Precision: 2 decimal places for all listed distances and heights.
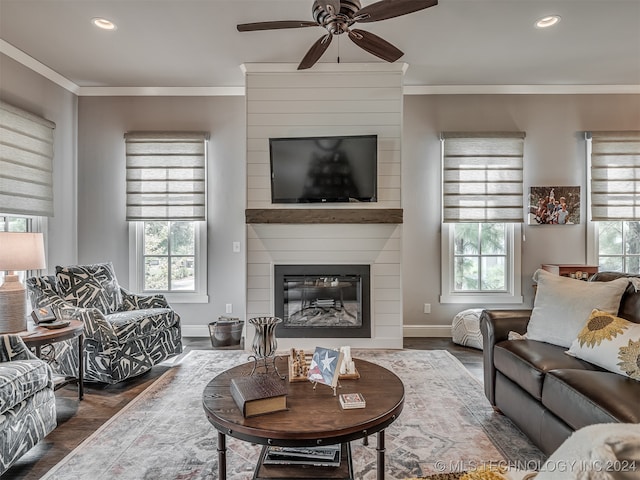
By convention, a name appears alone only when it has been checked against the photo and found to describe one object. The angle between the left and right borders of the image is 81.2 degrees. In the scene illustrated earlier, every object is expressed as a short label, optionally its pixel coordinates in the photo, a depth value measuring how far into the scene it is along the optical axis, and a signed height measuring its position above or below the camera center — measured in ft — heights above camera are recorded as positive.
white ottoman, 13.00 -3.05
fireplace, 12.94 -1.81
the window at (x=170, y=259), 14.73 -0.65
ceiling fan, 6.77 +4.37
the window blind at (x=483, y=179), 14.32 +2.46
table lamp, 7.76 -0.73
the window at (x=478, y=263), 14.62 -0.79
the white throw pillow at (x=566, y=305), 7.11 -1.21
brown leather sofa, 5.15 -2.20
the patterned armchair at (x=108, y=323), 9.46 -2.15
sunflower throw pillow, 5.80 -1.67
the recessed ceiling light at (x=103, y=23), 10.07 +6.02
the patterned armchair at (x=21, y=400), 5.75 -2.65
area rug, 6.20 -3.74
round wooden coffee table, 4.59 -2.30
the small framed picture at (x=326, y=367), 5.69 -1.93
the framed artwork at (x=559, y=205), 14.42 +1.47
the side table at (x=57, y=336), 7.54 -1.95
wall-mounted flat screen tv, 12.49 +2.61
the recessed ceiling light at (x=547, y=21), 9.99 +6.06
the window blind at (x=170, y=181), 14.47 +2.40
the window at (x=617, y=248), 14.66 -0.19
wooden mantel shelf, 12.64 +0.95
